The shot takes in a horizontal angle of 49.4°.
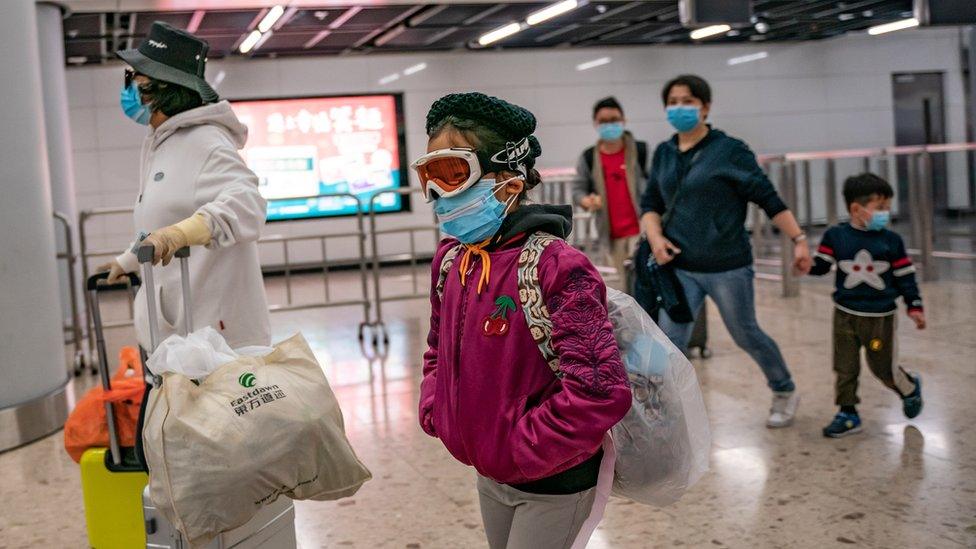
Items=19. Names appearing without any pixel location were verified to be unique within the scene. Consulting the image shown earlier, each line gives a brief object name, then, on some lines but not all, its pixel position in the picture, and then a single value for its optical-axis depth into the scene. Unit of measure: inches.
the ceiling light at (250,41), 551.8
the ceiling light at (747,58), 725.3
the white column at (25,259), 224.1
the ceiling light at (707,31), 612.4
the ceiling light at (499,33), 580.2
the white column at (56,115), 403.9
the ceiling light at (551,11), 505.0
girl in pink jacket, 76.5
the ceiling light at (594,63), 693.9
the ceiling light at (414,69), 665.0
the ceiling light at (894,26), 621.6
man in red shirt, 283.4
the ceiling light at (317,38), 567.8
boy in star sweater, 193.0
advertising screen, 644.1
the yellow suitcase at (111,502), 139.0
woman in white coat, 128.9
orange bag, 132.2
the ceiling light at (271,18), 478.0
